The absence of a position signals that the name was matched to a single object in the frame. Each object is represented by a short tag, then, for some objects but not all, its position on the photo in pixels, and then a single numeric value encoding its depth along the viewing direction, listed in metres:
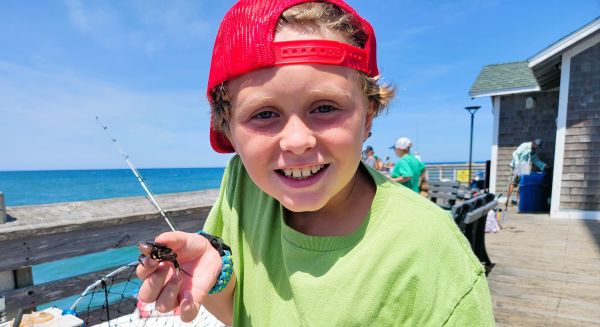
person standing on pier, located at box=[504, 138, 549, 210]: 9.26
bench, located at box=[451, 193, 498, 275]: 3.00
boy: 0.72
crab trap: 1.83
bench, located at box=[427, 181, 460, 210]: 6.68
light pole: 12.01
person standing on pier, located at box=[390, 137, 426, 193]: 5.30
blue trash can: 8.63
